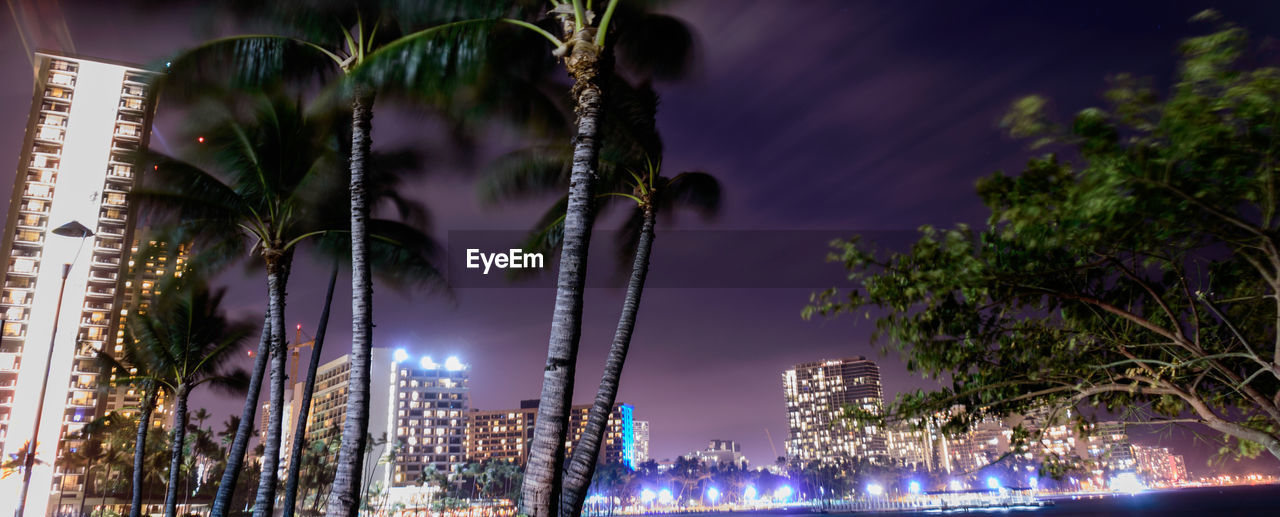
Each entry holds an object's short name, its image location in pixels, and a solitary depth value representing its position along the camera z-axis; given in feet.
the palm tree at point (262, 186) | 51.03
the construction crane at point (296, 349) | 585.22
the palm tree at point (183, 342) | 81.92
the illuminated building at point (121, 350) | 297.76
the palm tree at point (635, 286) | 35.50
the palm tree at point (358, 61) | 33.55
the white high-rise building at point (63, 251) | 234.17
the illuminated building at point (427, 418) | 508.94
